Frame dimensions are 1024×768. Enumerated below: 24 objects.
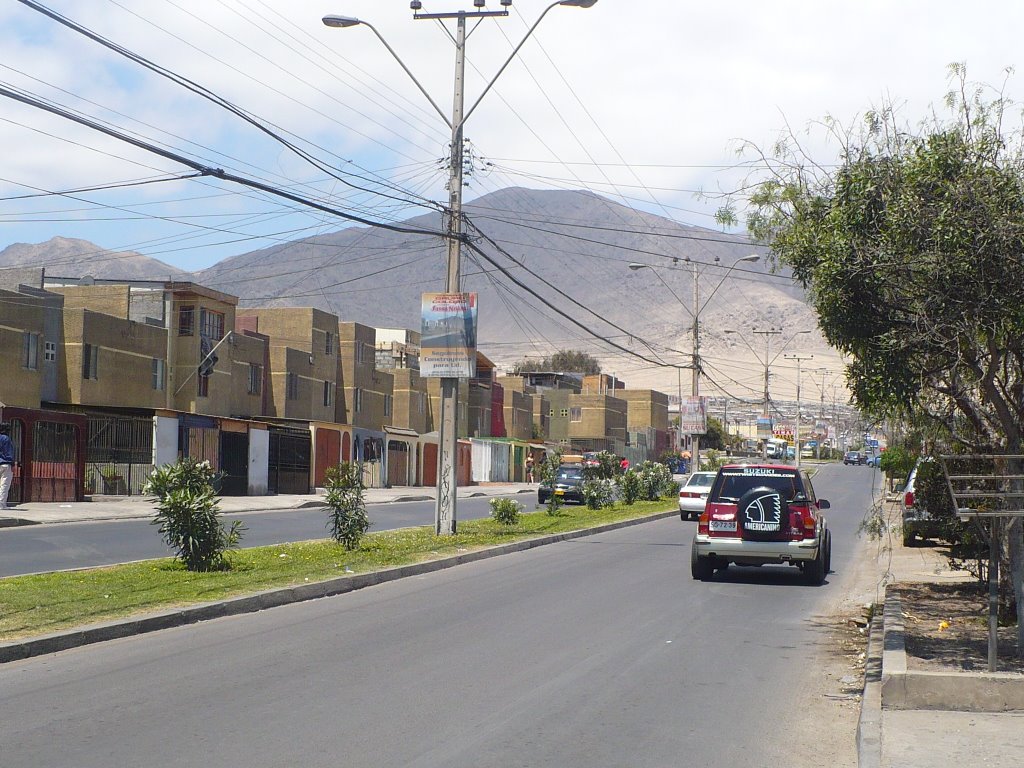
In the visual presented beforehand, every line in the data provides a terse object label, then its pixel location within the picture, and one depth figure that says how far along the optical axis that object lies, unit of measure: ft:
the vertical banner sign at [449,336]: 75.92
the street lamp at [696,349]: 155.41
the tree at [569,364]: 582.35
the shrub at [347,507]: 62.75
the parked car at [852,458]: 382.34
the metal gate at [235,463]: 149.28
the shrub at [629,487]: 140.97
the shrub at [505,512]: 86.99
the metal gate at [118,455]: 130.72
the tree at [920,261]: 27.89
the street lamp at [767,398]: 230.44
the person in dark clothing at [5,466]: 89.45
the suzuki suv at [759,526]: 55.31
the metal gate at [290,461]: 164.25
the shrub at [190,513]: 49.73
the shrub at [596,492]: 122.62
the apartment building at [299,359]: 209.26
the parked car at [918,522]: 49.03
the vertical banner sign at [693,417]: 155.12
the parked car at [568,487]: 147.64
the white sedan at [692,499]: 117.29
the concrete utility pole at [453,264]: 74.90
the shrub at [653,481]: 150.51
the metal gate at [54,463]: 111.24
